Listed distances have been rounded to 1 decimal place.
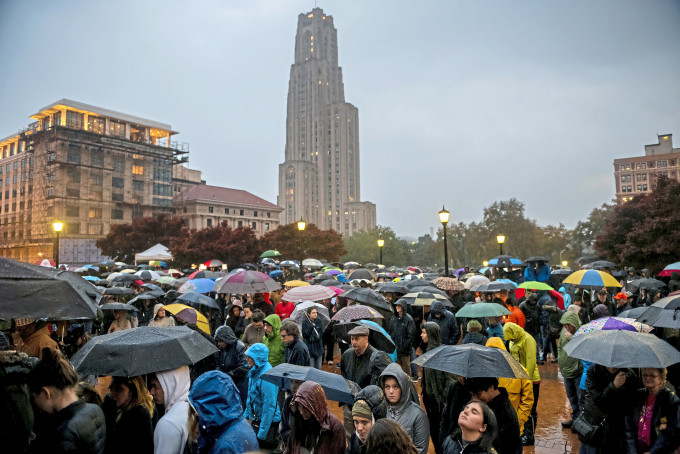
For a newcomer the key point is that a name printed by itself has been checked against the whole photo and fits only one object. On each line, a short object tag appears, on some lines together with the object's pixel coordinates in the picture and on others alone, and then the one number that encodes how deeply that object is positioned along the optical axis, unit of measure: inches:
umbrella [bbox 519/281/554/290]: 444.1
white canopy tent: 1257.6
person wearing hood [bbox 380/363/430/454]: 162.7
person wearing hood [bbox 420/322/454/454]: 225.3
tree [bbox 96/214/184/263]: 2055.9
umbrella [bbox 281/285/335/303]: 419.2
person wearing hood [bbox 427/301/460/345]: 328.2
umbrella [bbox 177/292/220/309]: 394.0
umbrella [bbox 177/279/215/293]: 519.5
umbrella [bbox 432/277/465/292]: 517.3
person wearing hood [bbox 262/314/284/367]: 294.4
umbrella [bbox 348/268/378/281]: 706.2
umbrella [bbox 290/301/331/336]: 360.8
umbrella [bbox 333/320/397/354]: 260.4
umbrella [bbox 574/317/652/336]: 211.8
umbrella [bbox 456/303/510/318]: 299.9
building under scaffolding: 2380.7
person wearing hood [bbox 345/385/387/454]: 144.1
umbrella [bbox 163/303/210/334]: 314.4
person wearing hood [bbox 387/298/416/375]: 332.5
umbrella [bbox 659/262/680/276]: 528.8
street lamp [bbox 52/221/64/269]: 690.2
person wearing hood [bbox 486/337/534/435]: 197.5
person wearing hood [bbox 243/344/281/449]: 222.2
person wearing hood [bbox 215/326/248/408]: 245.3
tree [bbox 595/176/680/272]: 786.8
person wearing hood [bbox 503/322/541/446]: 237.0
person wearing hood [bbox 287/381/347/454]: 137.4
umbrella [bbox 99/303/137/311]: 334.3
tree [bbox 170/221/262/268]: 1435.8
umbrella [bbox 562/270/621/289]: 438.3
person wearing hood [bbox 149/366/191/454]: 122.6
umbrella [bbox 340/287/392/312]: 350.6
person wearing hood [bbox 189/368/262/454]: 127.5
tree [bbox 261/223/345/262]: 2138.3
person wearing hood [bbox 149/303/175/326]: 313.9
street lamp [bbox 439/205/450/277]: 654.3
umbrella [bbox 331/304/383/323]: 308.7
